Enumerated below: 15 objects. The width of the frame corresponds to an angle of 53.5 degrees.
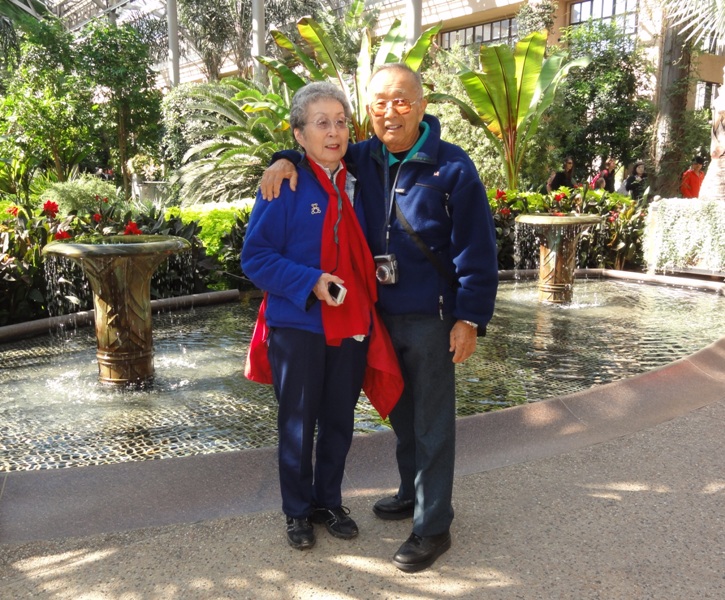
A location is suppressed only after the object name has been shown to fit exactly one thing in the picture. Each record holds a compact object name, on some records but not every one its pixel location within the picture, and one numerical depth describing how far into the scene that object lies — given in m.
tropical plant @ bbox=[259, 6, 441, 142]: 13.15
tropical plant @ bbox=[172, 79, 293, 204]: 16.06
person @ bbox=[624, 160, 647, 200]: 17.59
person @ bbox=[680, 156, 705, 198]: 15.33
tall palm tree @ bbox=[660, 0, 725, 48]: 12.20
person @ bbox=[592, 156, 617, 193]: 16.32
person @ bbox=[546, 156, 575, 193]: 14.36
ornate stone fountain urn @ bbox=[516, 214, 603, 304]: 7.85
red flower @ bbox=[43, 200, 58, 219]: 7.39
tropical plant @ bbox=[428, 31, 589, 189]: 13.30
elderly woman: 2.52
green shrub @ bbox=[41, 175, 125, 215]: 12.92
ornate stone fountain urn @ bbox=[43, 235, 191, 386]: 4.60
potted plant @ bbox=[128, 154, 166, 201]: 21.05
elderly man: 2.47
